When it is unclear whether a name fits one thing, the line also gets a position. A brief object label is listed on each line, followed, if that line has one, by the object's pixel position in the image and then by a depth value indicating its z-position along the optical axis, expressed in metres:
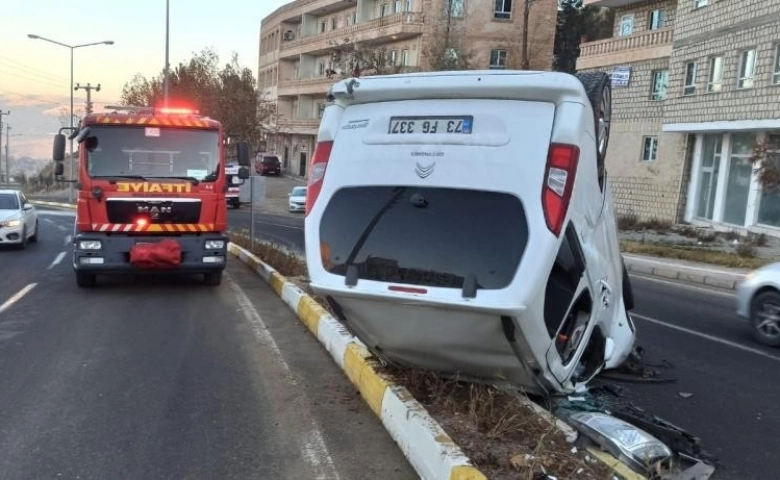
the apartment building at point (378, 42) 44.69
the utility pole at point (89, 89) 62.78
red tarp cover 10.70
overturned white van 4.27
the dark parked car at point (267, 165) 59.69
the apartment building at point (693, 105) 22.80
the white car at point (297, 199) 37.75
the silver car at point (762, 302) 8.57
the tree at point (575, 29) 54.22
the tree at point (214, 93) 45.47
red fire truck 10.73
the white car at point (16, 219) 17.33
